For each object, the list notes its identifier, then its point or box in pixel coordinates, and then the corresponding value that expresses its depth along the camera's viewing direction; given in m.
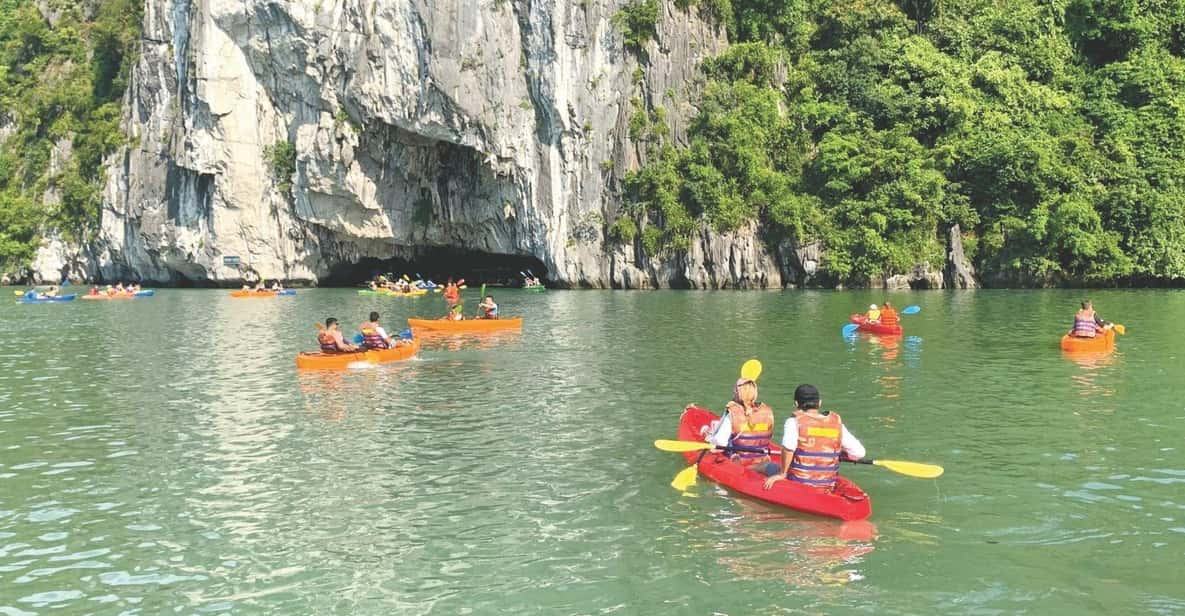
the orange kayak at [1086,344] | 23.67
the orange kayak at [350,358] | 22.75
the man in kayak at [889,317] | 28.20
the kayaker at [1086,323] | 23.75
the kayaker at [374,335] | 24.03
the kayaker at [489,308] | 33.06
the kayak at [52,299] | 50.66
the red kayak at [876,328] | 27.88
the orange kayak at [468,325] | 32.09
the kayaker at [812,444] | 10.77
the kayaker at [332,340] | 22.97
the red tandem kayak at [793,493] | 10.62
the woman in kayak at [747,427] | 12.28
